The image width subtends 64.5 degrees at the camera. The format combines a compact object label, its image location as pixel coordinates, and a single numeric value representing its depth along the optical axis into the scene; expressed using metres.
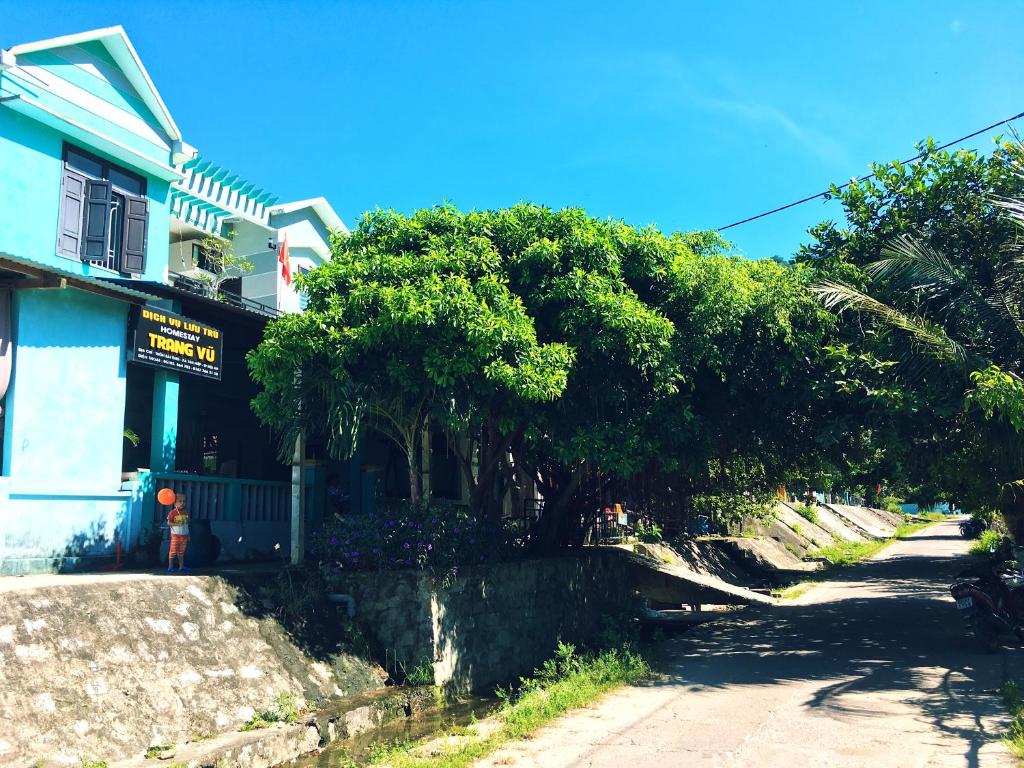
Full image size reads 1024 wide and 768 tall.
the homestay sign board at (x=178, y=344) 11.60
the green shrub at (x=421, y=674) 9.79
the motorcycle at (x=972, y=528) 40.04
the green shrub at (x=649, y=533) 21.79
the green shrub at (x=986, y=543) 30.03
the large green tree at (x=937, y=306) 9.91
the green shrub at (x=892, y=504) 73.44
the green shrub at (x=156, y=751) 6.76
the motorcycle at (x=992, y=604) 10.57
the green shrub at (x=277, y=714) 7.79
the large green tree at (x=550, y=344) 9.74
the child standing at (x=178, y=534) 10.34
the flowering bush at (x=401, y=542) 10.48
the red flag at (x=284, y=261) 19.78
